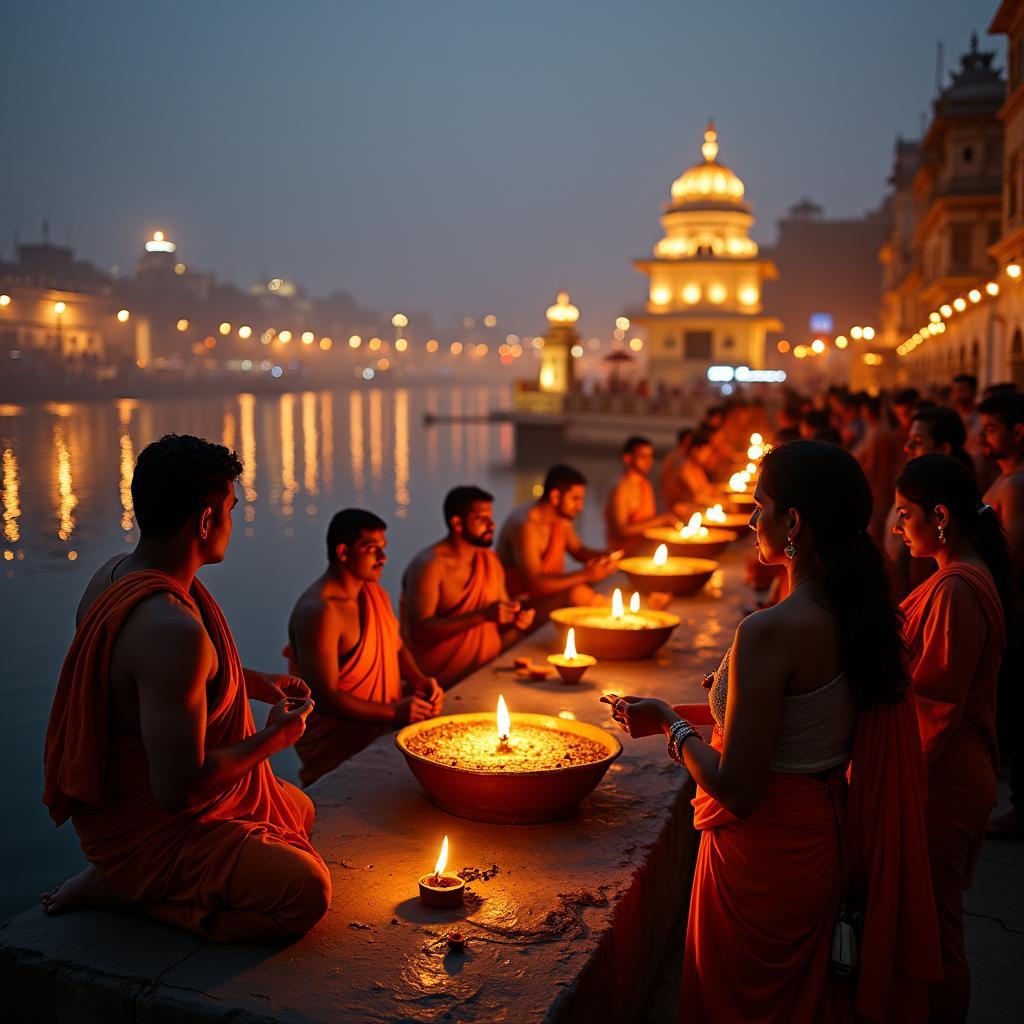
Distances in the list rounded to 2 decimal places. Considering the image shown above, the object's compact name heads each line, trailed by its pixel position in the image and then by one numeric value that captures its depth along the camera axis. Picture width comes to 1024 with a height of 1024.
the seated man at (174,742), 2.56
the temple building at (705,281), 50.62
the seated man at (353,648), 4.57
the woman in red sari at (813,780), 2.40
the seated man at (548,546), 7.18
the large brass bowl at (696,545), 7.75
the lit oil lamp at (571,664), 4.95
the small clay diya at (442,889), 3.00
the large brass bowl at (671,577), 6.71
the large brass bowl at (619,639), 5.31
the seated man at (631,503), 9.05
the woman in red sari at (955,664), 3.06
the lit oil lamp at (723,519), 9.08
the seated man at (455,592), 6.07
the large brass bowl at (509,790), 3.37
